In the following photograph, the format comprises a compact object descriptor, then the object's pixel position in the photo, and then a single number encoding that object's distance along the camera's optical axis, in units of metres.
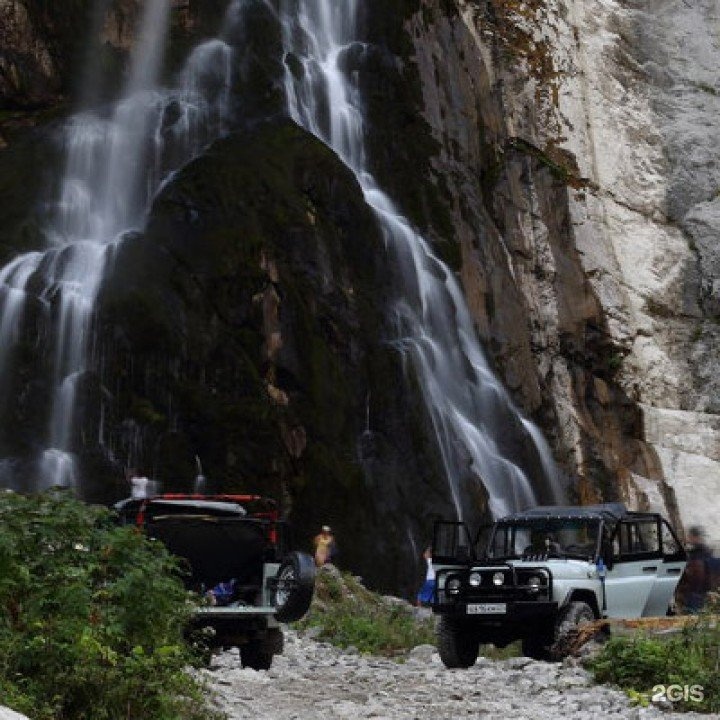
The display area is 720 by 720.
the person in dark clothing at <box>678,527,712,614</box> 21.89
